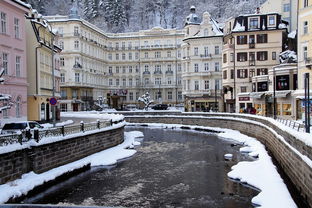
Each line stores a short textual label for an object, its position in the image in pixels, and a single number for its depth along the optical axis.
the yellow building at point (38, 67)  39.25
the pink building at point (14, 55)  29.77
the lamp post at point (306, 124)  22.12
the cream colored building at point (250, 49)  57.75
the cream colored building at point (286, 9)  61.59
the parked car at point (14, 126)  24.77
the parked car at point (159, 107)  73.14
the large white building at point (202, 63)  67.69
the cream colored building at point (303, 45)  39.19
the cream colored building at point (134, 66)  88.19
